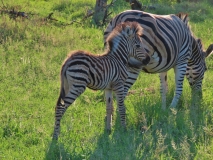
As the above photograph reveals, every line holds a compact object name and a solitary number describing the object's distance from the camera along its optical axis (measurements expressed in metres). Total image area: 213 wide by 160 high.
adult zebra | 15.16
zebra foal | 12.35
